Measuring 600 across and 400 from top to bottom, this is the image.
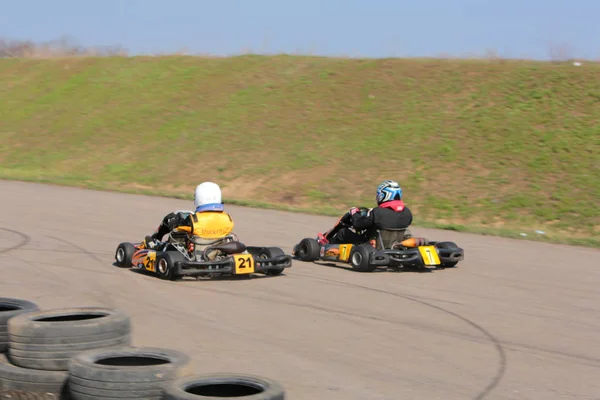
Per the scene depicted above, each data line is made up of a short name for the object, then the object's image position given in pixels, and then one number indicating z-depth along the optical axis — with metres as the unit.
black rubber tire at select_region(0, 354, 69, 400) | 11.16
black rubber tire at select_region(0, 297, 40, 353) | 12.95
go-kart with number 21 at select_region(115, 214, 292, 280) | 21.17
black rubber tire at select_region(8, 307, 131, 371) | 11.56
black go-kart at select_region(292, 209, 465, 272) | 23.44
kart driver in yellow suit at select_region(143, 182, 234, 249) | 21.78
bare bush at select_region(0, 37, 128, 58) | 89.87
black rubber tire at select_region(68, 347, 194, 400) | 10.31
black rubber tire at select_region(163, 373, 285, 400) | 9.87
